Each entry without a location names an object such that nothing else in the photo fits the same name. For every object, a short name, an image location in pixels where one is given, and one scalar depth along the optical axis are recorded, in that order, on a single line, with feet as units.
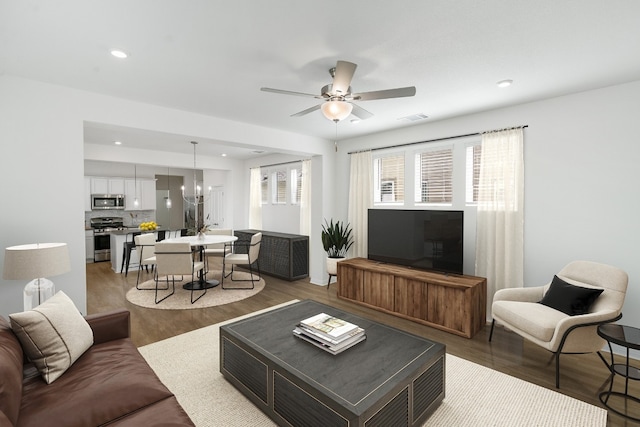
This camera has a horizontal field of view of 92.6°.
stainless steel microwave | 25.44
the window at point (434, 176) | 14.34
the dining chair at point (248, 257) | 18.11
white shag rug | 7.00
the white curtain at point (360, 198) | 17.26
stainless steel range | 24.80
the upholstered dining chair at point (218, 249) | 20.29
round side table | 7.13
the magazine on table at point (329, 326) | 7.57
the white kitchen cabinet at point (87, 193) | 24.64
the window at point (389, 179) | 16.19
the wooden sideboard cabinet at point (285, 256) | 19.51
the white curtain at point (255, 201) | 25.45
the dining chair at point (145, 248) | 18.33
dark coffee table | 5.69
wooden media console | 11.57
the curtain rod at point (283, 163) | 22.01
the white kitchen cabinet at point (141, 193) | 27.14
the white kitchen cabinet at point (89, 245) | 24.43
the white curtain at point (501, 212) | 12.10
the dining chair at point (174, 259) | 14.79
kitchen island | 21.57
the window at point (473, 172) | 13.46
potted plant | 17.20
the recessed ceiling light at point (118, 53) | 7.75
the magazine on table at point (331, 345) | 7.20
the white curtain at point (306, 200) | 21.08
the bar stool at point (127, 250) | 21.06
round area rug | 14.71
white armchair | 8.34
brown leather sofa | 4.70
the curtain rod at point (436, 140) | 12.66
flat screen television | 12.86
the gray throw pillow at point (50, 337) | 5.82
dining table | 16.83
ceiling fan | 7.73
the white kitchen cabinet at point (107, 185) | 25.17
